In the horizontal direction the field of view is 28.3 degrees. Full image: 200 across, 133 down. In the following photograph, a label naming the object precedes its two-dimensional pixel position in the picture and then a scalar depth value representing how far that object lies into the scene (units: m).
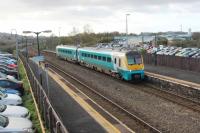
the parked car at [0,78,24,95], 27.16
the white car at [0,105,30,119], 17.38
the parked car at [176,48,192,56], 50.56
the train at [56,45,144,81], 33.28
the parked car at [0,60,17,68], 43.98
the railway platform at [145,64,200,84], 33.85
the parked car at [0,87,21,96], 23.94
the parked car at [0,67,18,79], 37.09
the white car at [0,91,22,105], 20.90
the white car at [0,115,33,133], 13.98
